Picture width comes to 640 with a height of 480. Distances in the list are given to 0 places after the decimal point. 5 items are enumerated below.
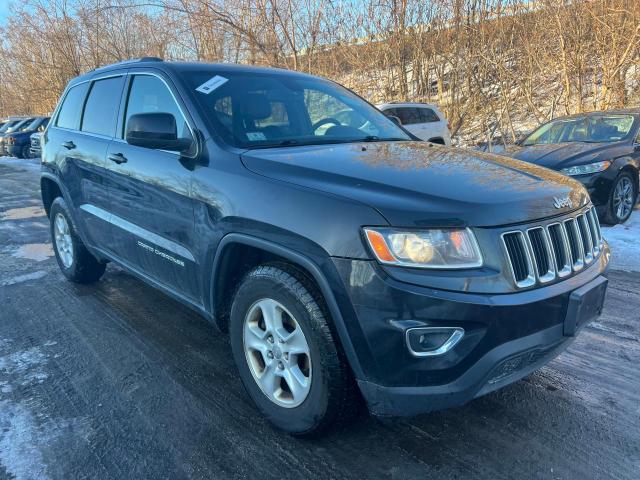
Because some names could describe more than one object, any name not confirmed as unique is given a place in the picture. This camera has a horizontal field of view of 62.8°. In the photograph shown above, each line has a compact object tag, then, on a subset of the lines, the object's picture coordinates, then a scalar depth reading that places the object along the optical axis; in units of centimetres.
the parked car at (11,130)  2125
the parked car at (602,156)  683
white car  1216
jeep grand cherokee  207
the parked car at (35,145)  1636
